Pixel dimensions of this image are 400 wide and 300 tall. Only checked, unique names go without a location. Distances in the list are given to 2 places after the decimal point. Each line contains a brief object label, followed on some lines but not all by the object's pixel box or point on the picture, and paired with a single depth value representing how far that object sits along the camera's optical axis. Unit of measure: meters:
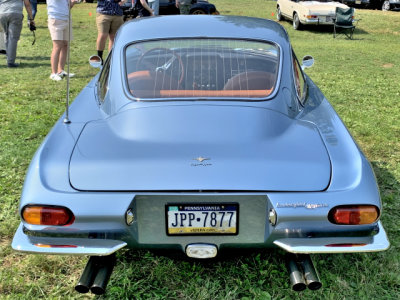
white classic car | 14.37
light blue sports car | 2.11
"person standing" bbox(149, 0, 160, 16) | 10.62
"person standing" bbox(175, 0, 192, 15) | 11.15
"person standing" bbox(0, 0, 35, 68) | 7.65
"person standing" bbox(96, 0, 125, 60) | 7.46
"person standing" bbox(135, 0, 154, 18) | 10.00
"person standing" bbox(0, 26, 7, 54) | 8.86
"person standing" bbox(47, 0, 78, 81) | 6.77
